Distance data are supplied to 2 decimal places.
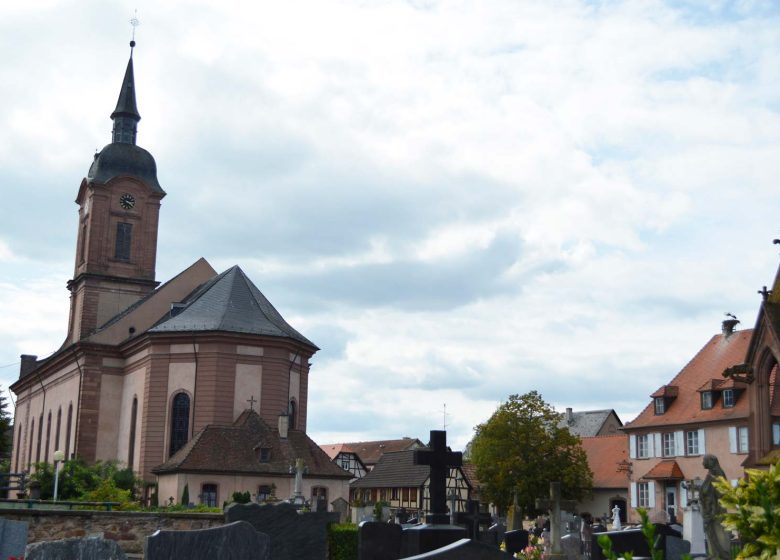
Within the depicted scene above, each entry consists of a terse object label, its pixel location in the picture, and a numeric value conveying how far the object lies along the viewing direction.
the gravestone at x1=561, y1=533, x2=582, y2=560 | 17.62
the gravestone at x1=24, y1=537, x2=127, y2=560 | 8.98
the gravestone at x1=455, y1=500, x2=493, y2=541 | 18.98
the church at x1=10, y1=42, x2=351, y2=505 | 44.31
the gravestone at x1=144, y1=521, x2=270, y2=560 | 9.32
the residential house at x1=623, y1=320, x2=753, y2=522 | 48.09
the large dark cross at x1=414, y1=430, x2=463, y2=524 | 14.39
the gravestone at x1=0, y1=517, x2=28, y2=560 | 11.67
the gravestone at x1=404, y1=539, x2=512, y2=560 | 7.31
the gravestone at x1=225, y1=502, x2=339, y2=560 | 16.47
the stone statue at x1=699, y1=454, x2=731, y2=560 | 12.01
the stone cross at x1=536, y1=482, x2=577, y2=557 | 15.87
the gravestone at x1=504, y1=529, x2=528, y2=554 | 21.61
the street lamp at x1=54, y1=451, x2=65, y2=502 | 35.09
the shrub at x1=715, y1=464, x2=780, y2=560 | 5.85
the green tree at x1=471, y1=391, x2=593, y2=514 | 56.47
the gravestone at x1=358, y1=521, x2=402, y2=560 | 13.94
